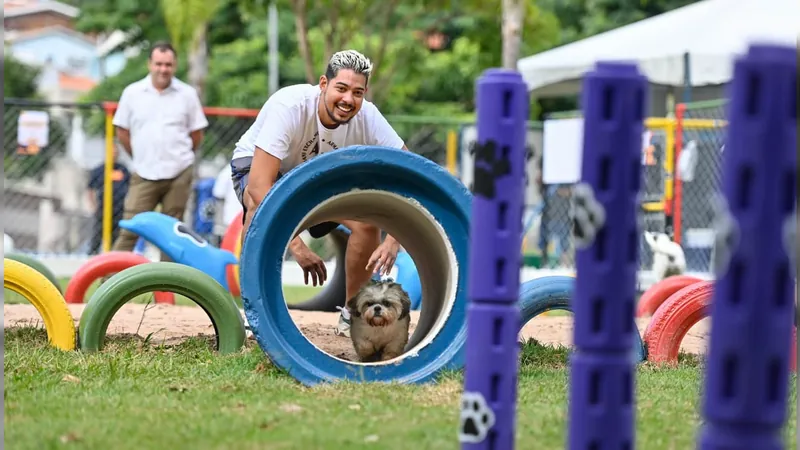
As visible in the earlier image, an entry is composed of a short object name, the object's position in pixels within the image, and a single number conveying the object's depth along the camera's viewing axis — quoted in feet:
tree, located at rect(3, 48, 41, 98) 228.05
